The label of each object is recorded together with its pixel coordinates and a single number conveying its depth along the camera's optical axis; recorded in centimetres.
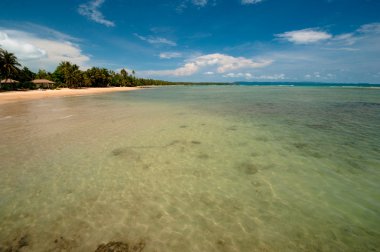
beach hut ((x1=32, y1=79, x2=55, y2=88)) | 6488
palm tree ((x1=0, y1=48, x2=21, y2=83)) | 5498
